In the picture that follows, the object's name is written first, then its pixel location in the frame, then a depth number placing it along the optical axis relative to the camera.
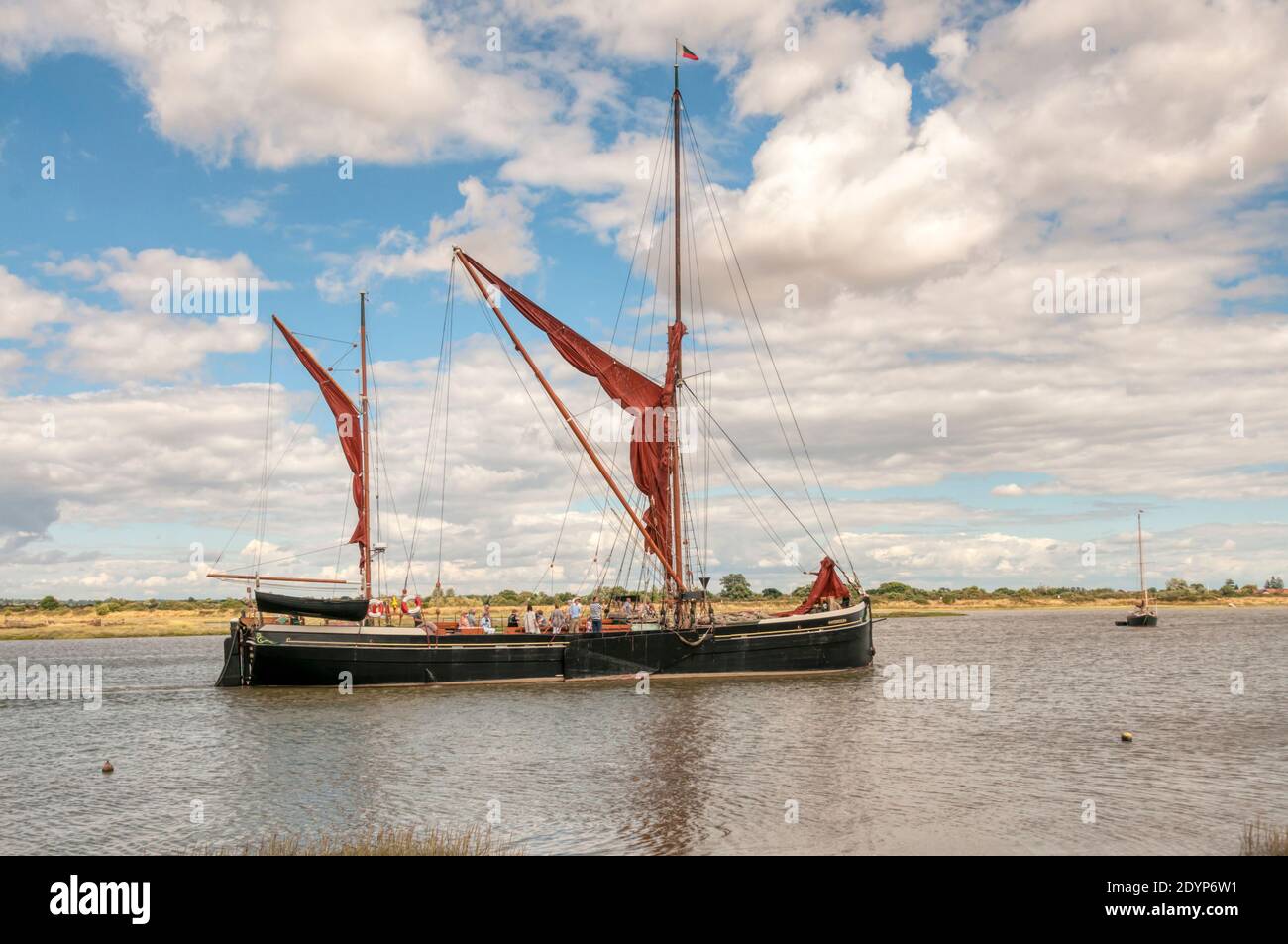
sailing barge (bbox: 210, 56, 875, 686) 41.56
